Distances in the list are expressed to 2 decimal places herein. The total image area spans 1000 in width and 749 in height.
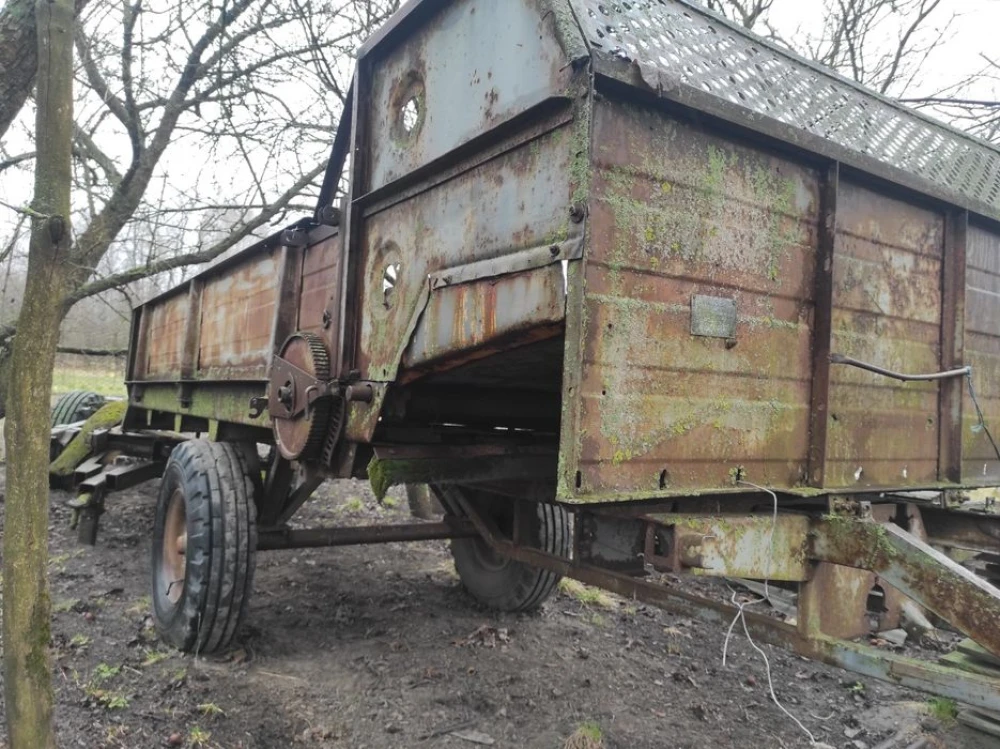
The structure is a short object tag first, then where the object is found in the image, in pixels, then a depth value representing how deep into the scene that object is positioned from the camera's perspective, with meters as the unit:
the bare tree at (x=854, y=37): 7.21
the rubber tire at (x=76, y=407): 8.39
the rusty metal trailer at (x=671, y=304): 1.96
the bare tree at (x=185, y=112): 6.54
